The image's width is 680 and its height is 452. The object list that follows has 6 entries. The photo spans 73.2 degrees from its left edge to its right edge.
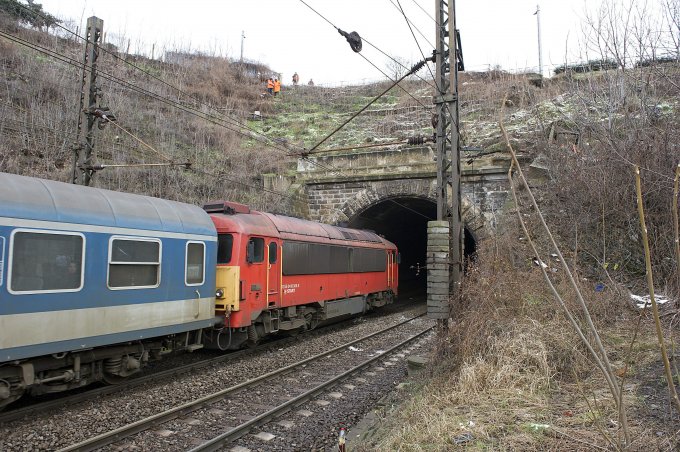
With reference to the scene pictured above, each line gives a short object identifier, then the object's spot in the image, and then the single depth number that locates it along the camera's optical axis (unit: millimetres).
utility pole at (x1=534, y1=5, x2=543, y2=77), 28945
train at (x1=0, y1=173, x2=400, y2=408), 5750
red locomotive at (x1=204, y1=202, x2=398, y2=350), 9680
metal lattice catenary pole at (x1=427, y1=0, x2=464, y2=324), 8898
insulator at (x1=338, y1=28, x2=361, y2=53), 7738
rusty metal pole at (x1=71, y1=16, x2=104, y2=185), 11562
